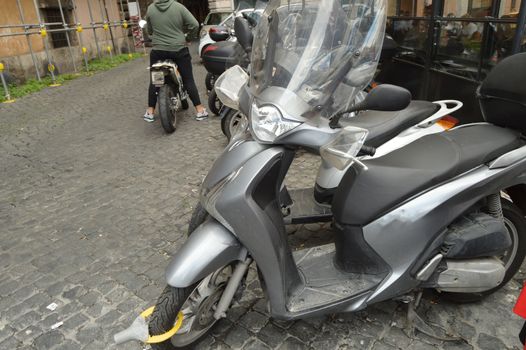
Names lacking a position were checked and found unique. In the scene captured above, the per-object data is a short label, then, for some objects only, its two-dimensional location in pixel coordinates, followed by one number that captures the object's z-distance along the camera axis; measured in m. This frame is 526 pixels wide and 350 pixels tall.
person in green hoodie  6.14
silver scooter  2.00
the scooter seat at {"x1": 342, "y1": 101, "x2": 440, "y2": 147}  2.91
